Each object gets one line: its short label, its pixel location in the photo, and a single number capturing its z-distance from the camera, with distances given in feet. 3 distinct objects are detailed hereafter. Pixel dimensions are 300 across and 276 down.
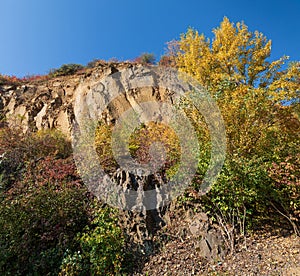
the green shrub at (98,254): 13.06
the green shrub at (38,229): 13.69
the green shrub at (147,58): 57.18
